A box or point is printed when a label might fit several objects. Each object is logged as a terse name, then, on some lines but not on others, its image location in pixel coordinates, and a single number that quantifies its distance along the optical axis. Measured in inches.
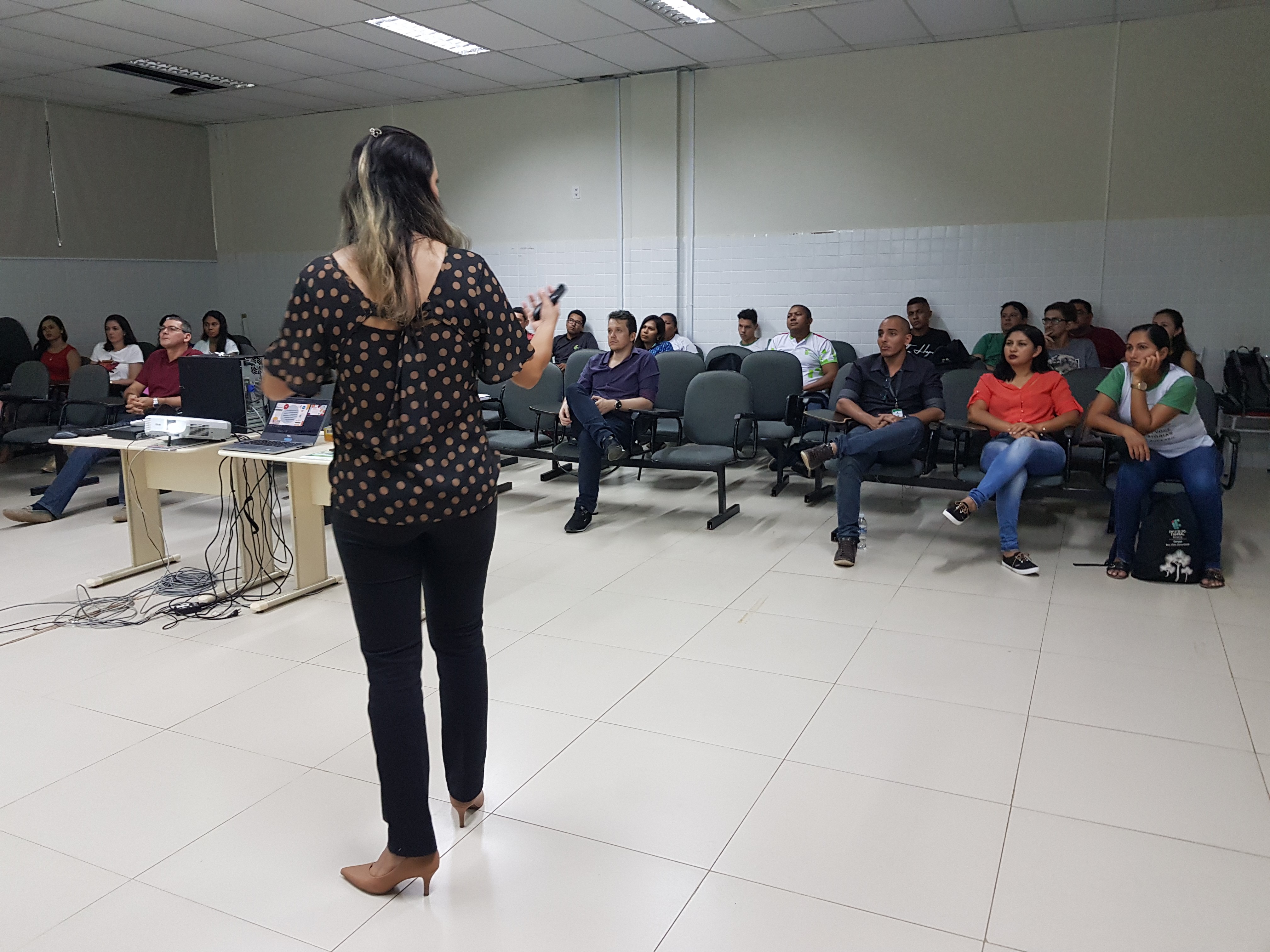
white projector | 157.6
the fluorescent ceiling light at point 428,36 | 261.4
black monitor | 163.5
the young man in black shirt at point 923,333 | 279.7
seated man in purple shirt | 206.7
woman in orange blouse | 171.8
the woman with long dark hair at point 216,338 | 297.0
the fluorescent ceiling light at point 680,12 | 244.4
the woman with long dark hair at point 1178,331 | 243.9
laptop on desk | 152.6
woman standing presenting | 68.3
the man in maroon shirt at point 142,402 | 203.9
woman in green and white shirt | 158.6
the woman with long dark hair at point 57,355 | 302.8
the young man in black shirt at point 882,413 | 181.0
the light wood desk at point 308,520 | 152.8
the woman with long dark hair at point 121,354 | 284.5
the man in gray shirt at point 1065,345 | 251.1
